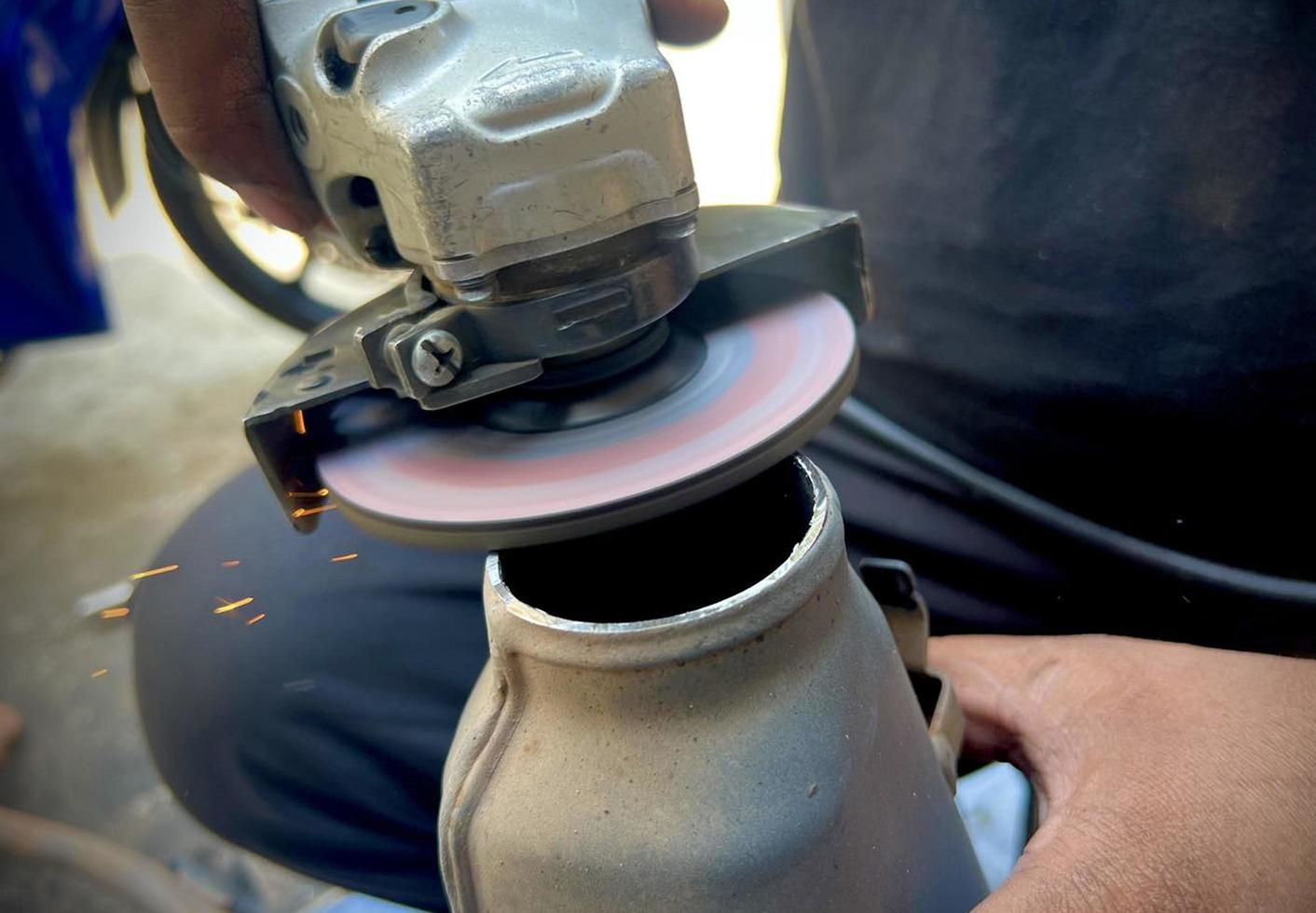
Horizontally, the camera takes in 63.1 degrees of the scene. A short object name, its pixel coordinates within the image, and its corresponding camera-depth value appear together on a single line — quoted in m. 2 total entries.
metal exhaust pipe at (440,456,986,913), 0.15
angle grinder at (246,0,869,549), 0.16
